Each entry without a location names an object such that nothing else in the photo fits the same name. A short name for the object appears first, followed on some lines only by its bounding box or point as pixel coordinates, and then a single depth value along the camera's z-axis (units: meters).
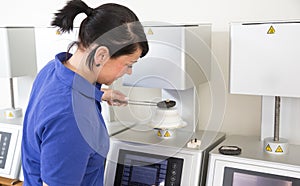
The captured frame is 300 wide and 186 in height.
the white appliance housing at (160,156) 1.22
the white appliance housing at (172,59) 1.22
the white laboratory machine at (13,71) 1.59
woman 0.90
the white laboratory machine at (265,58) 1.09
